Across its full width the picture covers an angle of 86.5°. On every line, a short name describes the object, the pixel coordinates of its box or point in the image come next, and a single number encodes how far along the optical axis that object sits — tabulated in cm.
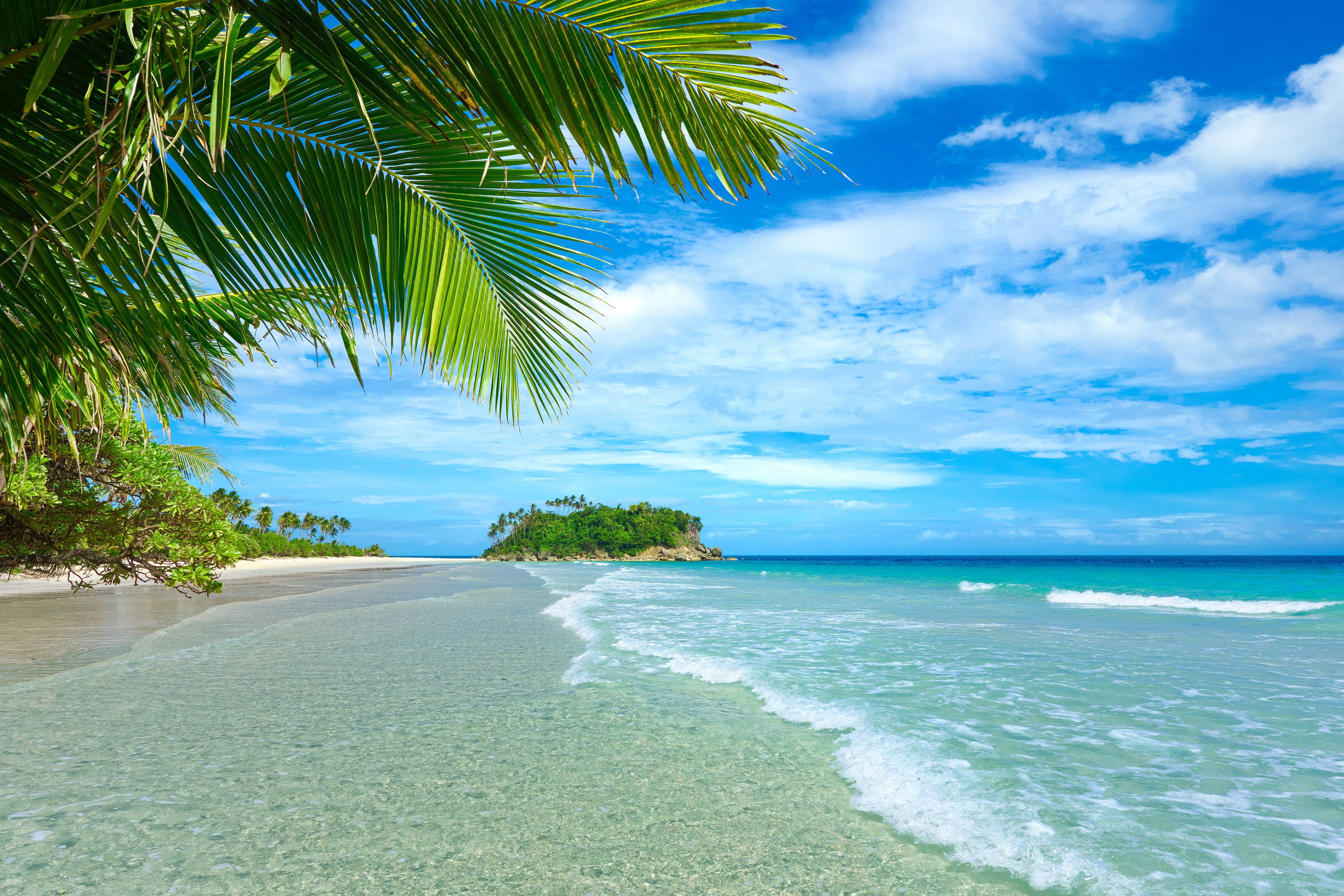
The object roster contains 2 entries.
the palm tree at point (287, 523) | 9419
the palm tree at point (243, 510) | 6662
